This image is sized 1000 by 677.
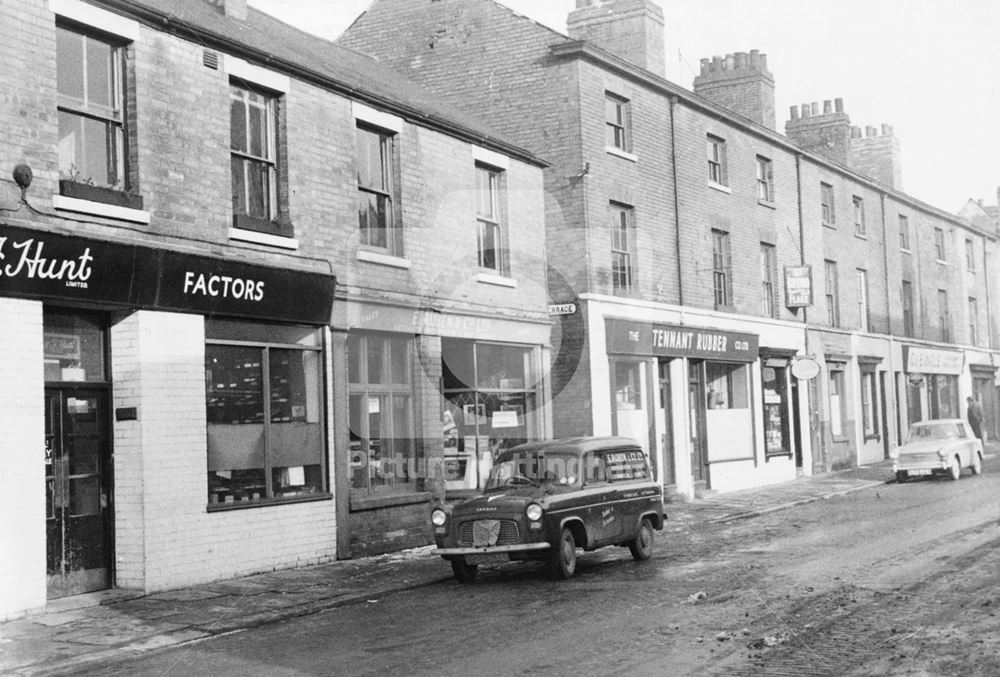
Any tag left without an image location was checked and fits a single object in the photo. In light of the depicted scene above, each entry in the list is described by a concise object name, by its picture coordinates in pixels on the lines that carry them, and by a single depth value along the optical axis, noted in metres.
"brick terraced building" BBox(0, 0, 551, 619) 11.54
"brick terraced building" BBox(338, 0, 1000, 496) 22.12
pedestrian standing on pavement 37.53
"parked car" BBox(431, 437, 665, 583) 12.64
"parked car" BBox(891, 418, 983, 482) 26.33
